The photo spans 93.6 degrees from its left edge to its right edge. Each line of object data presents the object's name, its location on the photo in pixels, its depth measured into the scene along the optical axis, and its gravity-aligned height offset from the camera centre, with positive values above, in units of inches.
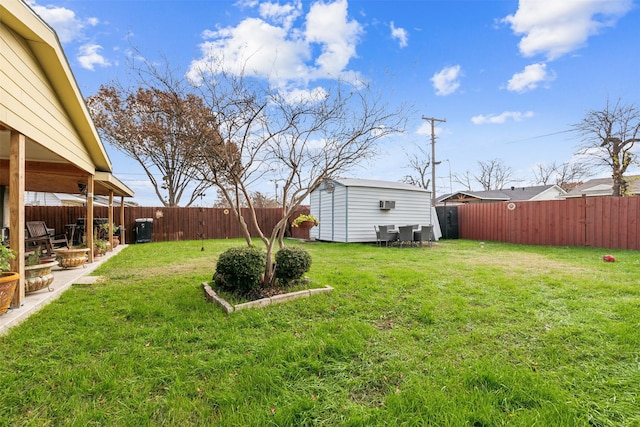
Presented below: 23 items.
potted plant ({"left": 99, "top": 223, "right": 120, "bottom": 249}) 360.5 -21.3
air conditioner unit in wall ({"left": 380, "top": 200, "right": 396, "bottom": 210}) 437.4 +18.7
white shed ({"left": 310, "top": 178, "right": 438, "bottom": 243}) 420.7 +13.0
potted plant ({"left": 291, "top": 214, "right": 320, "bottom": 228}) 466.3 -7.0
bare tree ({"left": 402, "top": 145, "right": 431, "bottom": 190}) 953.1 +151.7
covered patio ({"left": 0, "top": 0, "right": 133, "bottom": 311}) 123.5 +56.8
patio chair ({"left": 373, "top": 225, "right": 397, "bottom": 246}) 398.6 -24.2
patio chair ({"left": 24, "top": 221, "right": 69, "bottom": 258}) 244.4 -17.1
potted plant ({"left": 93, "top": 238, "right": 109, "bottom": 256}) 288.3 -30.6
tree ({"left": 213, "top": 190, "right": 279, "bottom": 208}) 871.9 +51.4
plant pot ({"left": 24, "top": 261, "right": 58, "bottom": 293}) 148.6 -30.9
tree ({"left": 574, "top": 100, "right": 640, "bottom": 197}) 447.5 +126.3
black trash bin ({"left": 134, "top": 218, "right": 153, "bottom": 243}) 473.8 -20.4
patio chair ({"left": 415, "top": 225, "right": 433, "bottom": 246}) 399.5 -22.9
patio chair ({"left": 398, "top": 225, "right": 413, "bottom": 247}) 392.8 -21.2
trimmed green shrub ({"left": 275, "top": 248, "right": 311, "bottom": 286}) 165.0 -26.2
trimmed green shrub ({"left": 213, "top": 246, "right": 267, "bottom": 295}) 148.2 -25.8
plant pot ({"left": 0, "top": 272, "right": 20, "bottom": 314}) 115.3 -28.3
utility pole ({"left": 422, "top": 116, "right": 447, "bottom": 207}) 674.0 +137.7
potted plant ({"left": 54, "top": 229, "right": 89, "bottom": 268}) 225.9 -31.0
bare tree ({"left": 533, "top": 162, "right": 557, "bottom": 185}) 1151.0 +173.4
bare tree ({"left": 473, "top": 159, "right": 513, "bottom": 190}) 1192.2 +171.9
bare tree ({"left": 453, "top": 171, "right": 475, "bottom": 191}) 1197.5 +153.1
